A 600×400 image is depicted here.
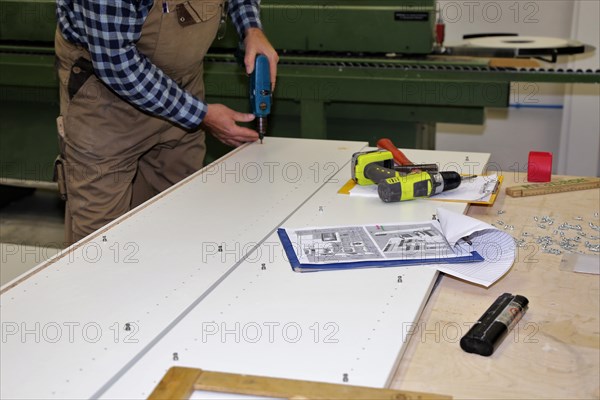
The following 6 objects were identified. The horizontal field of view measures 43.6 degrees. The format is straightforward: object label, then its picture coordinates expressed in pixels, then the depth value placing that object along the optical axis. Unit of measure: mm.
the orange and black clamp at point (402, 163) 2000
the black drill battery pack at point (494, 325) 1217
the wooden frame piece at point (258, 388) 1035
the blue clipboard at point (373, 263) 1477
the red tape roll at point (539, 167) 2039
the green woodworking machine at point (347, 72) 2752
